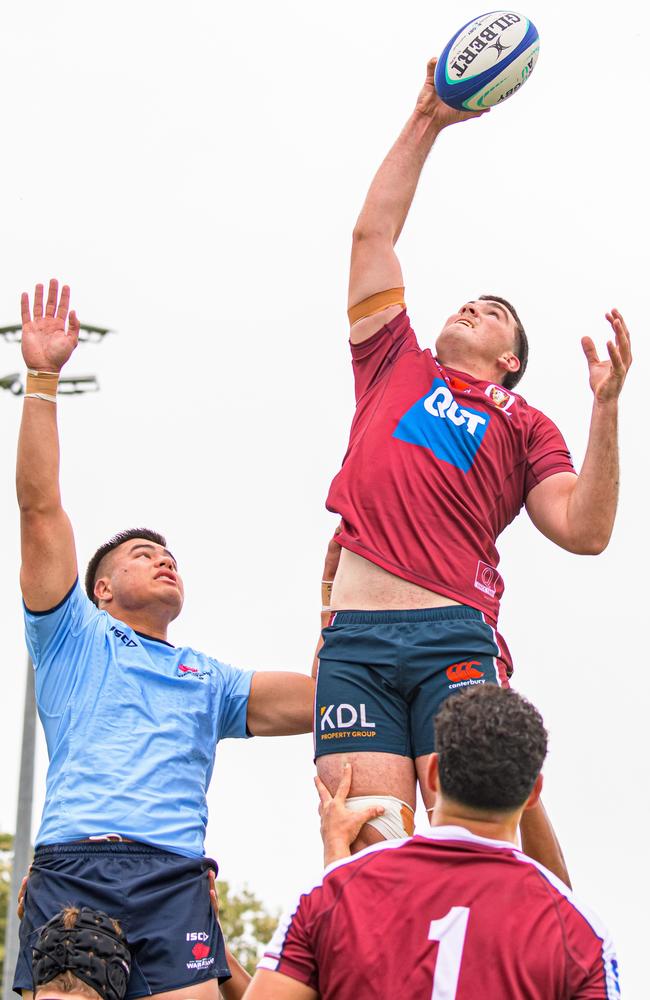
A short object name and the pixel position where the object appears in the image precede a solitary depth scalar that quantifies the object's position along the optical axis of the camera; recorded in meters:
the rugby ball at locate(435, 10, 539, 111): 6.13
